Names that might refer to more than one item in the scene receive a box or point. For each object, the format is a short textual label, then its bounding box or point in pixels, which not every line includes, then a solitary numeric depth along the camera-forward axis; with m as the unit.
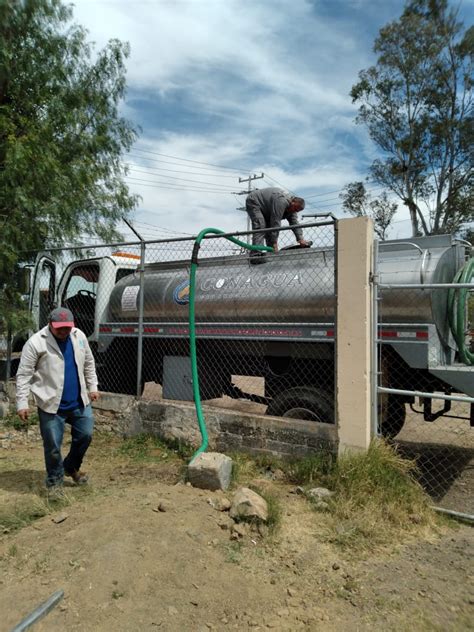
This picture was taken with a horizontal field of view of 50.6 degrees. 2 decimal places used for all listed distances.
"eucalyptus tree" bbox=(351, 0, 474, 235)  21.80
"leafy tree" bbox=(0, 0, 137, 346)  7.30
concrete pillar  4.61
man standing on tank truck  6.89
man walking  4.46
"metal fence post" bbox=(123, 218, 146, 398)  6.27
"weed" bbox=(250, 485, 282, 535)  3.87
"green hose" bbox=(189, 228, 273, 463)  5.35
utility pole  36.83
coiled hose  5.05
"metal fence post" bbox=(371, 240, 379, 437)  4.67
